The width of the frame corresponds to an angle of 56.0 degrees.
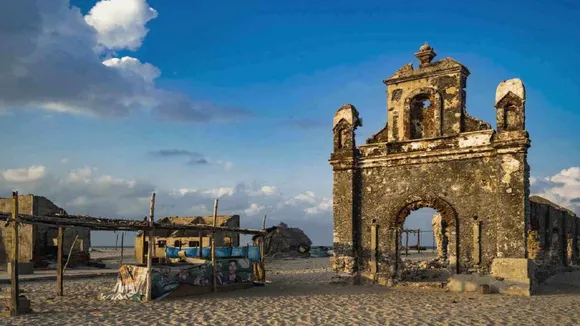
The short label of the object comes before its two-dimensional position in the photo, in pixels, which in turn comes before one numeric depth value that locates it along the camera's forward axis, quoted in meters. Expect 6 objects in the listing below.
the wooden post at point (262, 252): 20.86
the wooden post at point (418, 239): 43.61
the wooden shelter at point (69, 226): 12.98
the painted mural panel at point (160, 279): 15.95
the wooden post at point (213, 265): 18.03
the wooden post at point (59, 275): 16.97
